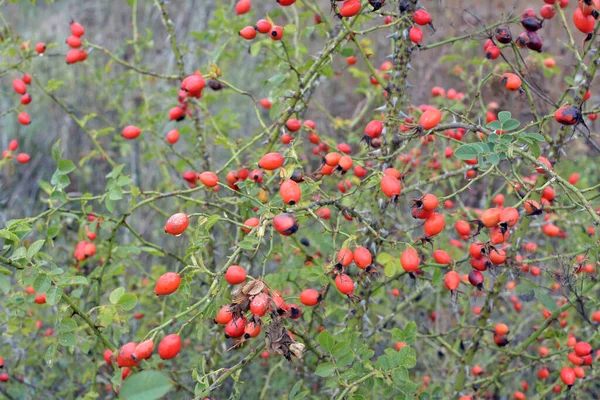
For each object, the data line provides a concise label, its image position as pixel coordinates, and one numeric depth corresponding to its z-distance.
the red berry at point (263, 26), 0.83
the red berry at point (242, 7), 0.96
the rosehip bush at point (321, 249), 0.70
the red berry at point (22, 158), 1.01
